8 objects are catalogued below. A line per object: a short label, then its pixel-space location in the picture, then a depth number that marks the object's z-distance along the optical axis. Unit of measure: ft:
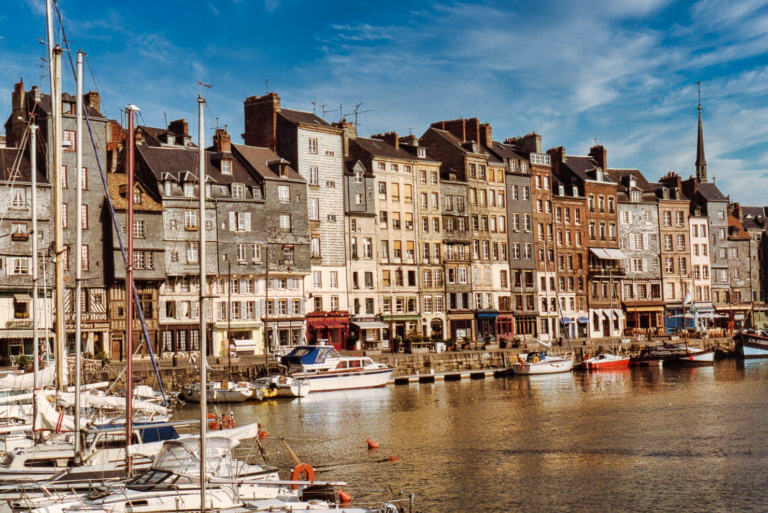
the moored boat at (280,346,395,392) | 194.70
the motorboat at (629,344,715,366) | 267.59
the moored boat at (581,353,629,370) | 252.42
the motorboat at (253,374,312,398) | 183.93
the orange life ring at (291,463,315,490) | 89.53
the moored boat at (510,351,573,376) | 237.66
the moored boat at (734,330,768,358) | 290.56
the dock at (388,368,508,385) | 218.38
